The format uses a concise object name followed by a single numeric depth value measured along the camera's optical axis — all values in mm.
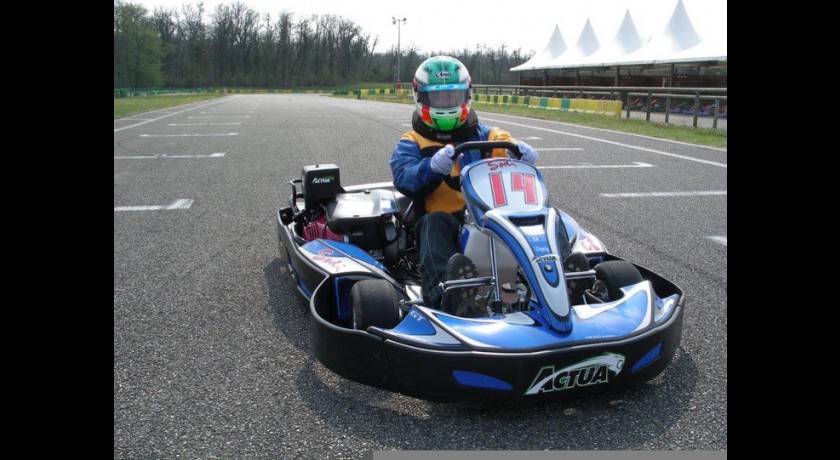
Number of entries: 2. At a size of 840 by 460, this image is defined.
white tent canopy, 25422
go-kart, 2451
